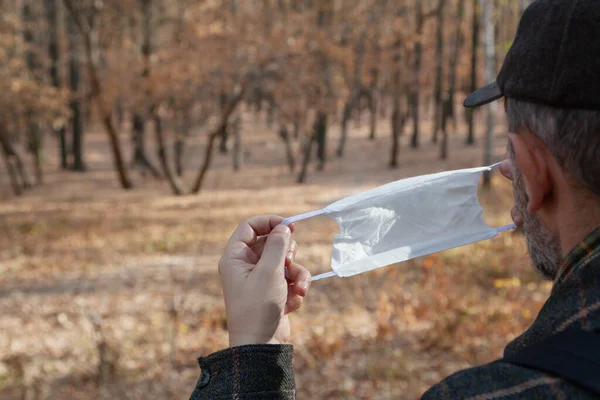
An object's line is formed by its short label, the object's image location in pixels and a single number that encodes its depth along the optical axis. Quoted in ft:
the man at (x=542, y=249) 2.96
